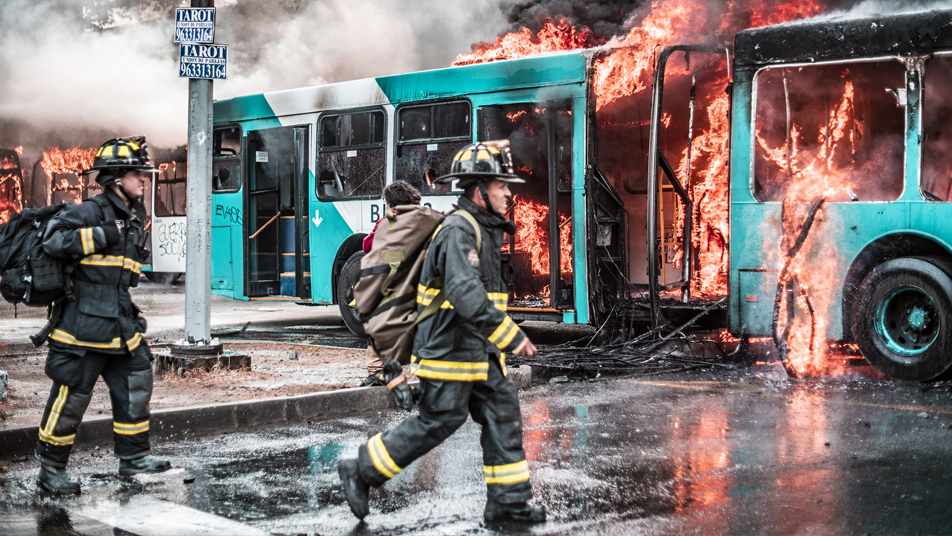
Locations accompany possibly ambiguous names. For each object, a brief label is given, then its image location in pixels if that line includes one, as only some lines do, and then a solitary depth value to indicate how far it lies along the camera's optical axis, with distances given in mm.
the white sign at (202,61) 7754
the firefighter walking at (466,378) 3910
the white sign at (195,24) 7719
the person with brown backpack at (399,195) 6392
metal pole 7805
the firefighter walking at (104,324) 4539
